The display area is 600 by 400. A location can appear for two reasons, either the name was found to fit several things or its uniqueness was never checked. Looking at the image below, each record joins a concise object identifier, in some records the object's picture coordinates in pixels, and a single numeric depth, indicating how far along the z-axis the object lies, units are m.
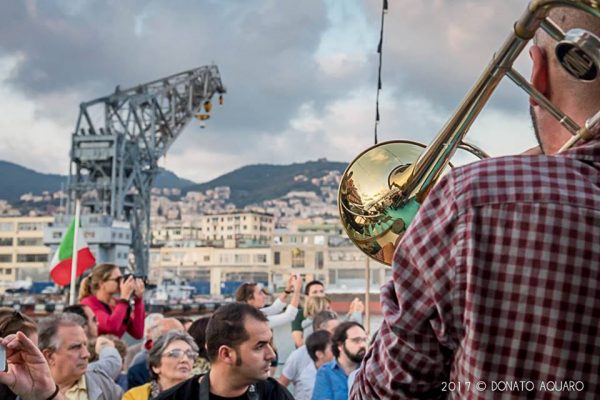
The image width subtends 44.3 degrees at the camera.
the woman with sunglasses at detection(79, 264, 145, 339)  6.18
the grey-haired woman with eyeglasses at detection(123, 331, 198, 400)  4.21
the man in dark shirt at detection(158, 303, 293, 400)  3.36
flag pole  12.52
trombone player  1.17
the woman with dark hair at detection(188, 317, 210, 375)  4.70
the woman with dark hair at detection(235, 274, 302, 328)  6.31
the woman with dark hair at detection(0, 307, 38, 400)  3.34
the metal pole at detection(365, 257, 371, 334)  6.20
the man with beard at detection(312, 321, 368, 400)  4.96
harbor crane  42.34
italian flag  13.56
